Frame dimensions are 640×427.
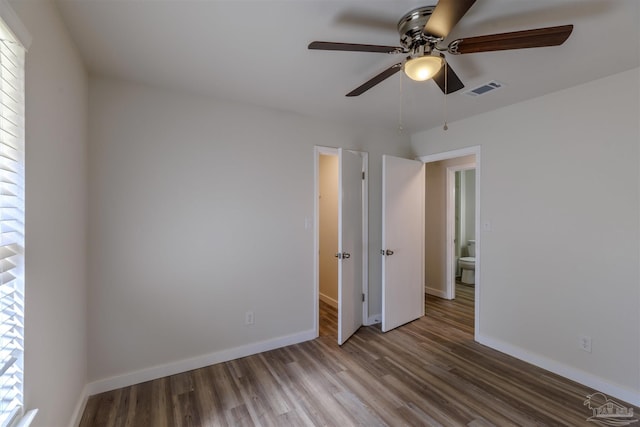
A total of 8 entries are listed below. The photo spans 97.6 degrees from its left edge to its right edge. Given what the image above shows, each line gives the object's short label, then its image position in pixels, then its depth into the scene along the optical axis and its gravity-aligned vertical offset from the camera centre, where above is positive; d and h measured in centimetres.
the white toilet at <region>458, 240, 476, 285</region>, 510 -107
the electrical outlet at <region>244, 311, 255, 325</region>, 272 -105
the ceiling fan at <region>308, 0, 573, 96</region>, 119 +81
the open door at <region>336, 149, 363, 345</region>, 295 -38
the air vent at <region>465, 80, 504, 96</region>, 231 +104
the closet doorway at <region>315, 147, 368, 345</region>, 297 -34
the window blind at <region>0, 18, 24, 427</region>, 103 -6
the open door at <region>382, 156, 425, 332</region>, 323 -37
